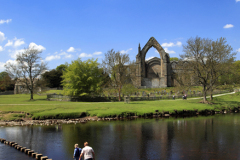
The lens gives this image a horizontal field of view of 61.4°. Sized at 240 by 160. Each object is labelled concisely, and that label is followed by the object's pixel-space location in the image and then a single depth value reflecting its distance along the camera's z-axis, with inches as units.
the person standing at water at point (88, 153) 364.2
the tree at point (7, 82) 1912.4
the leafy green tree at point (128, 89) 1476.4
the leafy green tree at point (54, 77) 3444.9
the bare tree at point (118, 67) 1786.4
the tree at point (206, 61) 1363.2
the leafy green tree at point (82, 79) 1637.3
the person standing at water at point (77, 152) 407.5
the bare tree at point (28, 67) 1780.5
